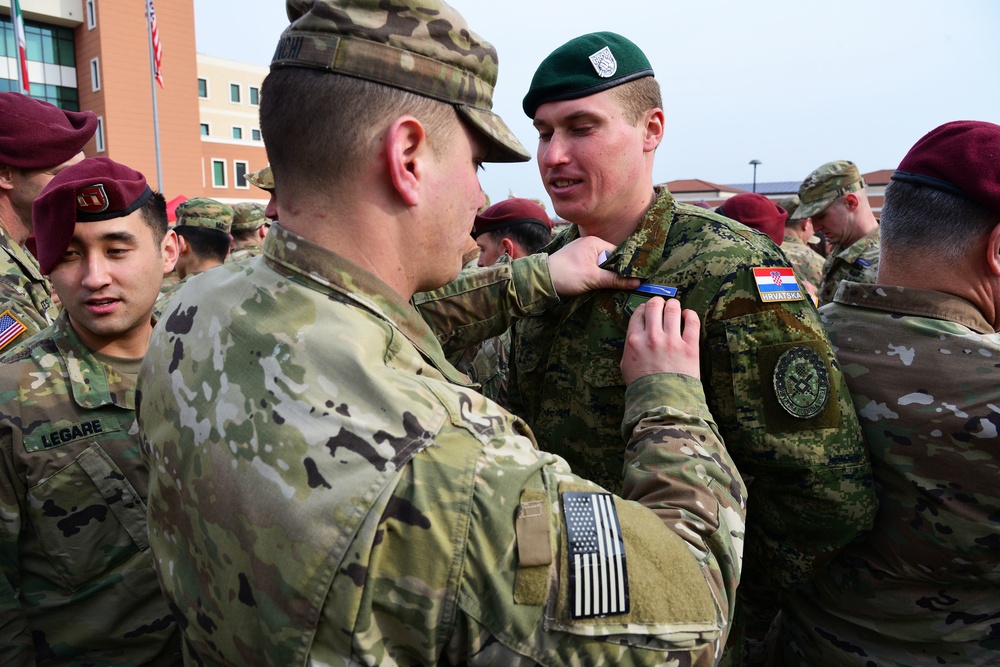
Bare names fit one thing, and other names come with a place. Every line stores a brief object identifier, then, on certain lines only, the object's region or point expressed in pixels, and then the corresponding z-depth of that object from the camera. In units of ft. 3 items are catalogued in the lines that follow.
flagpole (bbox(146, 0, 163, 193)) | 67.77
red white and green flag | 49.99
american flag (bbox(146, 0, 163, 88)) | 67.67
